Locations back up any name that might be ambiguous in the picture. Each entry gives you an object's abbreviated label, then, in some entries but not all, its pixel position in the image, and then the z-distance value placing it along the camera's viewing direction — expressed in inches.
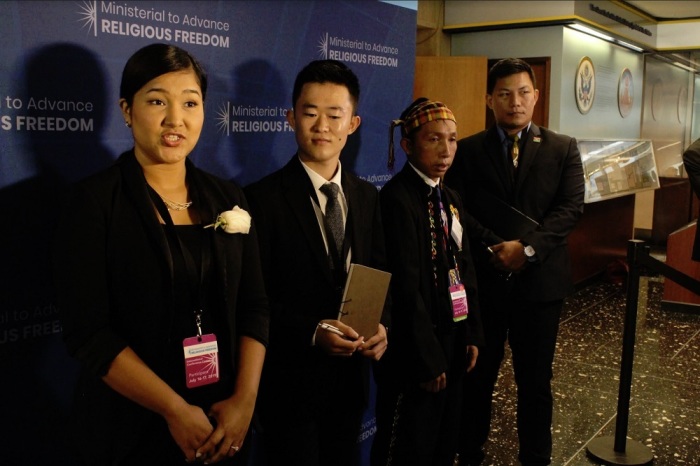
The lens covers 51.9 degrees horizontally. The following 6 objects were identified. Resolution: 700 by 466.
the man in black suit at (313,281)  81.0
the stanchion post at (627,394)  131.1
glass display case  266.8
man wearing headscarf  93.3
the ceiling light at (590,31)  345.6
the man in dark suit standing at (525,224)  118.6
